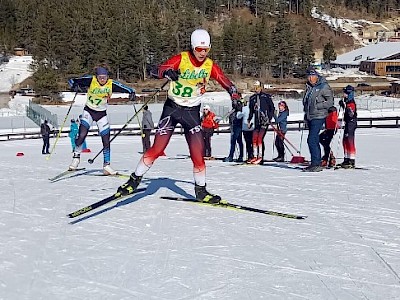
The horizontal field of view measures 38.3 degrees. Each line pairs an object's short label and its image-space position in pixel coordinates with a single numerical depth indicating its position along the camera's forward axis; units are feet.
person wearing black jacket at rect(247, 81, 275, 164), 39.99
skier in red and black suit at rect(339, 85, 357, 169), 36.19
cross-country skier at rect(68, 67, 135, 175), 33.45
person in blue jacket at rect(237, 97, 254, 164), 41.73
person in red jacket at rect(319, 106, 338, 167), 36.45
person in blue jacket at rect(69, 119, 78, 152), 64.29
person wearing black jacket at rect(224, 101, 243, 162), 43.68
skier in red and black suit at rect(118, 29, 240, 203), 22.44
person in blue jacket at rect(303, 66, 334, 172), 33.42
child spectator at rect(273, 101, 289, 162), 43.55
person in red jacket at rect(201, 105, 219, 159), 49.73
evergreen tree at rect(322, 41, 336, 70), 344.90
